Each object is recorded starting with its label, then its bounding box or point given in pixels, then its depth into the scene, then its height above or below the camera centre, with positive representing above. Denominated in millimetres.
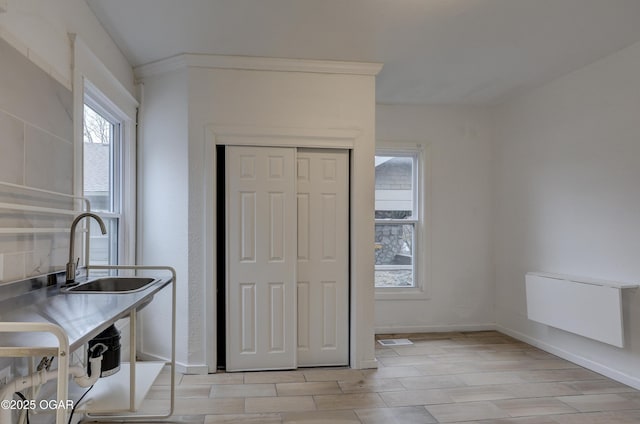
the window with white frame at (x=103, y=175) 2953 +384
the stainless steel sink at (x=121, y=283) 2379 -326
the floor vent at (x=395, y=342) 4242 -1200
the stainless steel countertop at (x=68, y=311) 1159 -308
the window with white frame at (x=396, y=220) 4770 +35
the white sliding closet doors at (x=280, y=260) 3441 -291
